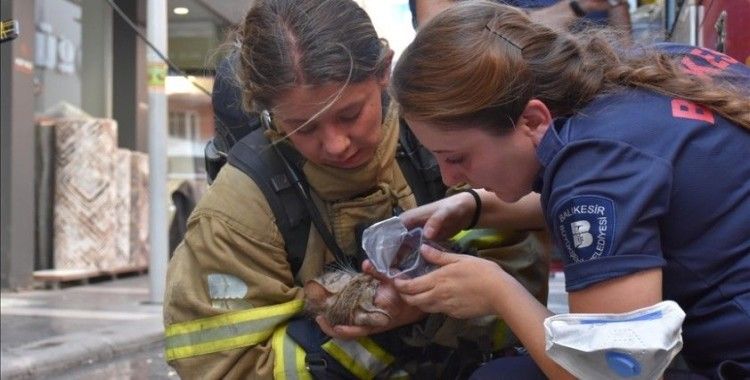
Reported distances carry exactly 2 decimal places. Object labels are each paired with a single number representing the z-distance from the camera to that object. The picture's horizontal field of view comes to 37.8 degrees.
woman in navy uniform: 1.74
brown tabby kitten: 2.24
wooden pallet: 9.43
